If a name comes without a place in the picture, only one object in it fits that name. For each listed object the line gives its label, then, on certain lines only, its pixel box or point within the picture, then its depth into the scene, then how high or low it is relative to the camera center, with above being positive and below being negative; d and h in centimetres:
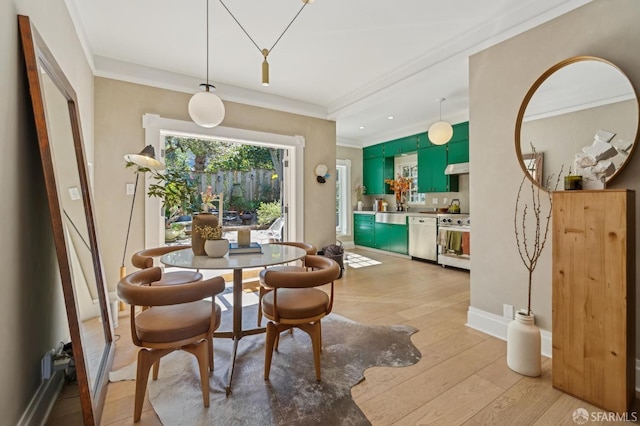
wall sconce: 461 +60
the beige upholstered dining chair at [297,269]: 250 -57
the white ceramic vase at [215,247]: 203 -27
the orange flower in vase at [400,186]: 642 +50
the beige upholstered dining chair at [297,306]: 165 -63
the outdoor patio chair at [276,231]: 576 -48
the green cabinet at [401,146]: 591 +136
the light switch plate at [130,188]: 324 +25
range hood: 489 +69
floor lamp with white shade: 254 +43
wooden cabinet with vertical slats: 156 -53
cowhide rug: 155 -113
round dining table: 180 -35
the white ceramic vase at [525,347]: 191 -95
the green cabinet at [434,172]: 535 +71
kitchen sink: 595 -21
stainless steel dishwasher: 529 -57
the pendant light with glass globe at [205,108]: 239 +87
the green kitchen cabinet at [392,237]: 594 -64
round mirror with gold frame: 181 +59
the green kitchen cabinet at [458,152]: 496 +100
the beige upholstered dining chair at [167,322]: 139 -63
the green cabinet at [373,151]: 672 +141
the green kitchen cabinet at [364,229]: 676 -52
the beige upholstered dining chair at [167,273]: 215 -42
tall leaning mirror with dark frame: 137 -3
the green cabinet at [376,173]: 672 +86
